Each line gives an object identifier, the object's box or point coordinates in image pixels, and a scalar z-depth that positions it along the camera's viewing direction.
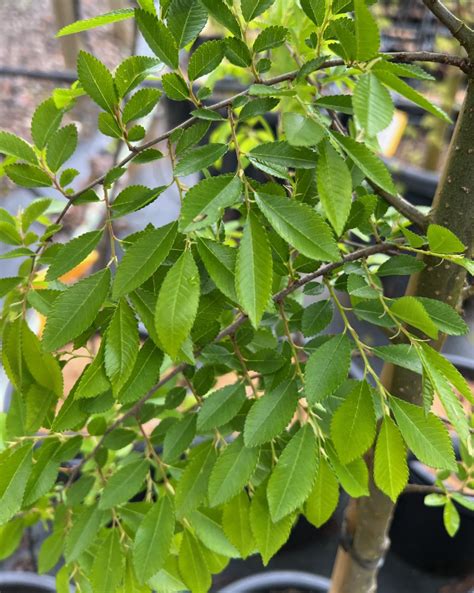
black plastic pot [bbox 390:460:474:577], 1.13
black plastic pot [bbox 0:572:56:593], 0.99
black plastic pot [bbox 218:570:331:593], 1.04
